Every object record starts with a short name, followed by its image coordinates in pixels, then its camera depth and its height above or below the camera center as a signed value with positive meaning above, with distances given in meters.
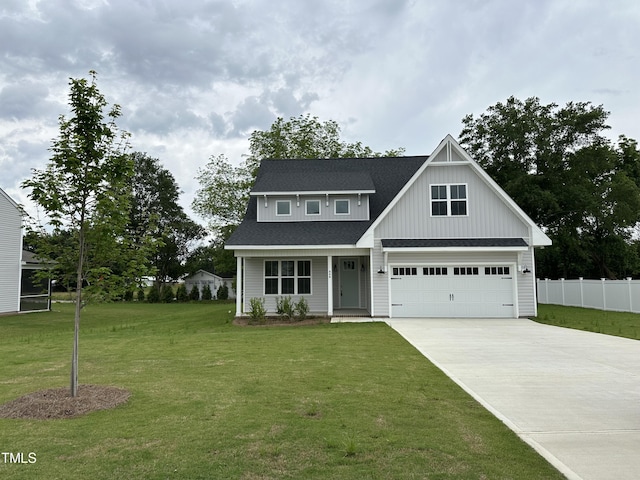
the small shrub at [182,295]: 42.81 -1.57
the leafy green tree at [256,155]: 35.69 +10.08
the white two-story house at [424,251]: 17.72 +1.04
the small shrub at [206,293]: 43.16 -1.42
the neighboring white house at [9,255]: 25.91 +1.55
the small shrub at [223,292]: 42.78 -1.33
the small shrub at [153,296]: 42.12 -1.62
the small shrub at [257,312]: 17.19 -1.32
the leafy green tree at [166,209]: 46.72 +7.71
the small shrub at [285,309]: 17.62 -1.25
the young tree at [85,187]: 6.40 +1.37
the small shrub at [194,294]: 43.47 -1.51
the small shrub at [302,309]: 17.42 -1.25
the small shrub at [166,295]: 42.56 -1.56
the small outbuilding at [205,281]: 44.84 -0.26
